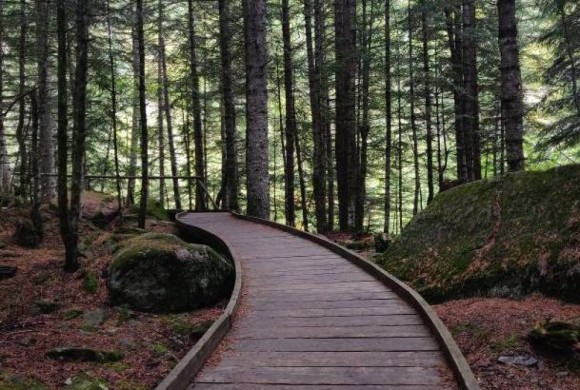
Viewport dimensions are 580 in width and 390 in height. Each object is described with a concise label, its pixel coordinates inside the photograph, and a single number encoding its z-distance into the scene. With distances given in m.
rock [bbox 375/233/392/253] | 10.48
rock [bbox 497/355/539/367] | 4.10
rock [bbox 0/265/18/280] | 8.84
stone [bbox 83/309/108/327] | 6.59
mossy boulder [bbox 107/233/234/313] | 7.35
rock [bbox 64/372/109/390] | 4.33
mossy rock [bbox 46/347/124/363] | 5.08
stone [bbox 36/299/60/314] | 7.06
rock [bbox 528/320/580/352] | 4.05
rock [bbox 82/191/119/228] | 15.90
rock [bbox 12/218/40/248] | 11.27
